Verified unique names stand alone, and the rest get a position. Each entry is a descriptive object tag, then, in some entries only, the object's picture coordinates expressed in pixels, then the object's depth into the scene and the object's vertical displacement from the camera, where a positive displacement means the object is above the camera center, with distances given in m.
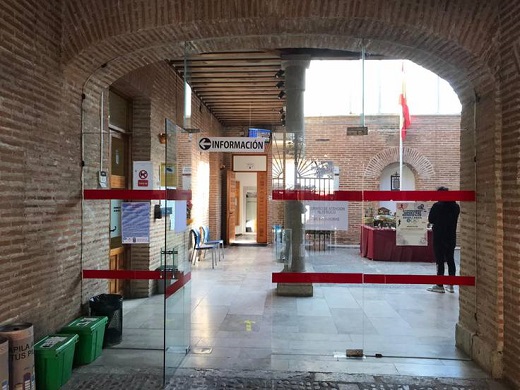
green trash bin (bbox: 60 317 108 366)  3.84 -1.33
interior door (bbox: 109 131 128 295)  5.75 -0.08
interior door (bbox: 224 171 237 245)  13.19 -0.32
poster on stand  4.45 -0.26
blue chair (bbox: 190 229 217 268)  8.86 -1.06
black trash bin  4.39 -1.24
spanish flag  10.76 +2.60
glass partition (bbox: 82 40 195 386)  4.00 -0.29
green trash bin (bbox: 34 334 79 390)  3.26 -1.34
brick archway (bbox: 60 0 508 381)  3.60 +1.53
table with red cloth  4.96 -0.67
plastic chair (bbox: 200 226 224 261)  9.62 -0.98
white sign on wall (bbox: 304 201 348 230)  4.24 -0.16
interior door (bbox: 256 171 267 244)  13.16 -0.31
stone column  5.23 +1.54
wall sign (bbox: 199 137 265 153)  4.99 +0.68
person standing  6.03 -0.58
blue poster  5.59 -0.33
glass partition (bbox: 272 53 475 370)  4.21 -0.42
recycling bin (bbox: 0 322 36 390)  2.96 -1.17
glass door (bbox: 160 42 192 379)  3.65 -0.71
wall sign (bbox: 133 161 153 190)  5.41 +0.32
